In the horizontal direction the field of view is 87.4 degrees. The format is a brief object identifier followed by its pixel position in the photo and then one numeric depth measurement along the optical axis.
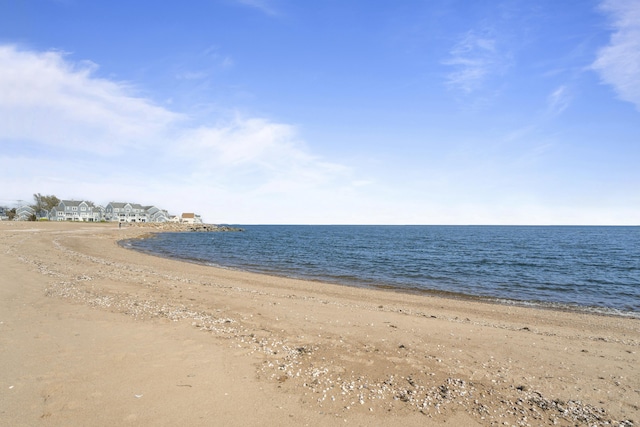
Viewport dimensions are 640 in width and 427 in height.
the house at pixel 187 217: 195.00
